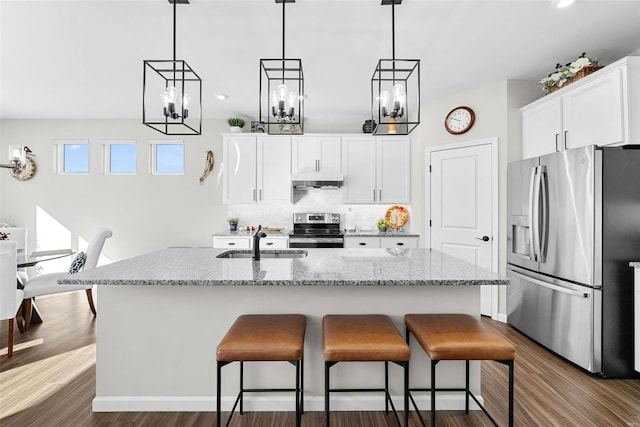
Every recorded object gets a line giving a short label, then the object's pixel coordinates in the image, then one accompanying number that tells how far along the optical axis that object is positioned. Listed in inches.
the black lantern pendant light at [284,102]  78.2
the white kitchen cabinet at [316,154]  186.7
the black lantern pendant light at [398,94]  78.8
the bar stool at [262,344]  60.5
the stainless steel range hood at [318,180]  178.7
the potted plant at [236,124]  186.5
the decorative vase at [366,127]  187.3
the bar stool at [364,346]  59.9
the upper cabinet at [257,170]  186.7
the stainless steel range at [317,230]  176.4
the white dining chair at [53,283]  126.9
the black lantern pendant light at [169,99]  80.7
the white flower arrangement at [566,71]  109.3
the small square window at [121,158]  205.6
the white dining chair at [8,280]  104.6
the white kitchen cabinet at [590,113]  94.9
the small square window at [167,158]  205.0
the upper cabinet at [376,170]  186.2
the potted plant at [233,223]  192.2
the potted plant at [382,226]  189.5
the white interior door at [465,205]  145.9
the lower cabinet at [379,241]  174.9
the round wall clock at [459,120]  150.9
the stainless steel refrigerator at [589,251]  94.4
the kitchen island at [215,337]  79.4
